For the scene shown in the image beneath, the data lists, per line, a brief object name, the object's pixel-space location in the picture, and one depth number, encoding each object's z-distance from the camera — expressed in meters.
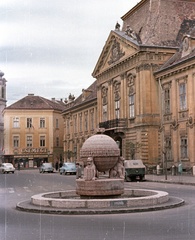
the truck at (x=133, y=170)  34.57
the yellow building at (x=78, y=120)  64.81
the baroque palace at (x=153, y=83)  40.88
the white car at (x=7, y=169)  61.22
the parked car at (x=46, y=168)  60.27
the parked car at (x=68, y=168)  52.28
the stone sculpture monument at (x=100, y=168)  16.17
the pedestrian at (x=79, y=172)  32.09
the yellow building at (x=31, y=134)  88.31
